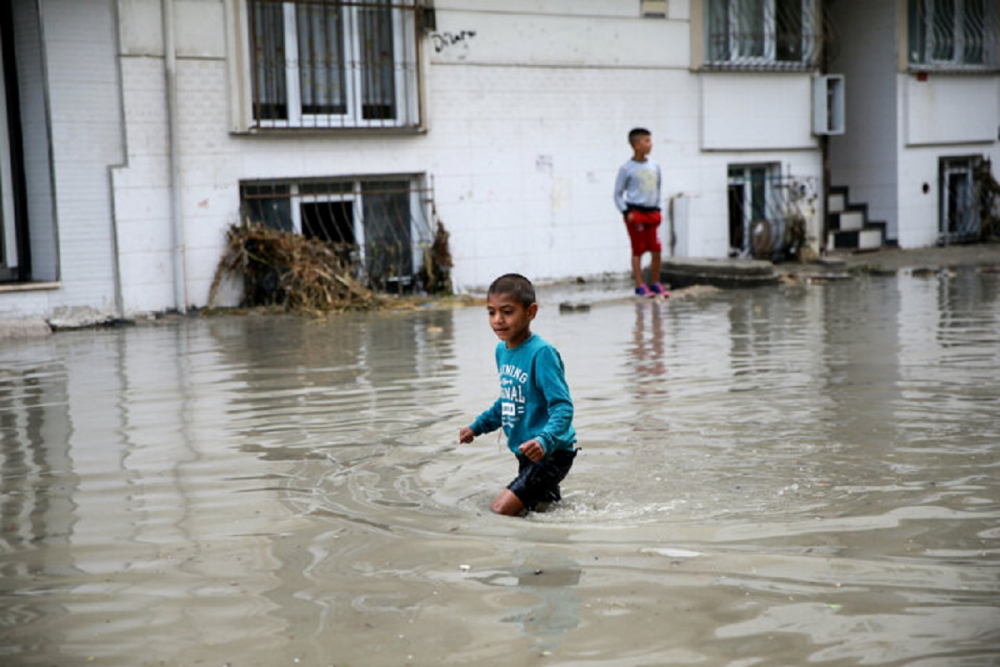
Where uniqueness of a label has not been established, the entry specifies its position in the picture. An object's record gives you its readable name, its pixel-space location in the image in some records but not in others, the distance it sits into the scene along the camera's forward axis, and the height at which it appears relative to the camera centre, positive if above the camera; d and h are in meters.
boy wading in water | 5.68 -0.80
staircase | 21.05 -0.26
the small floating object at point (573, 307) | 13.95 -0.94
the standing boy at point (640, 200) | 15.09 +0.20
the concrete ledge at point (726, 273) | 16.02 -0.72
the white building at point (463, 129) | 13.62 +1.18
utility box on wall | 19.89 +1.65
